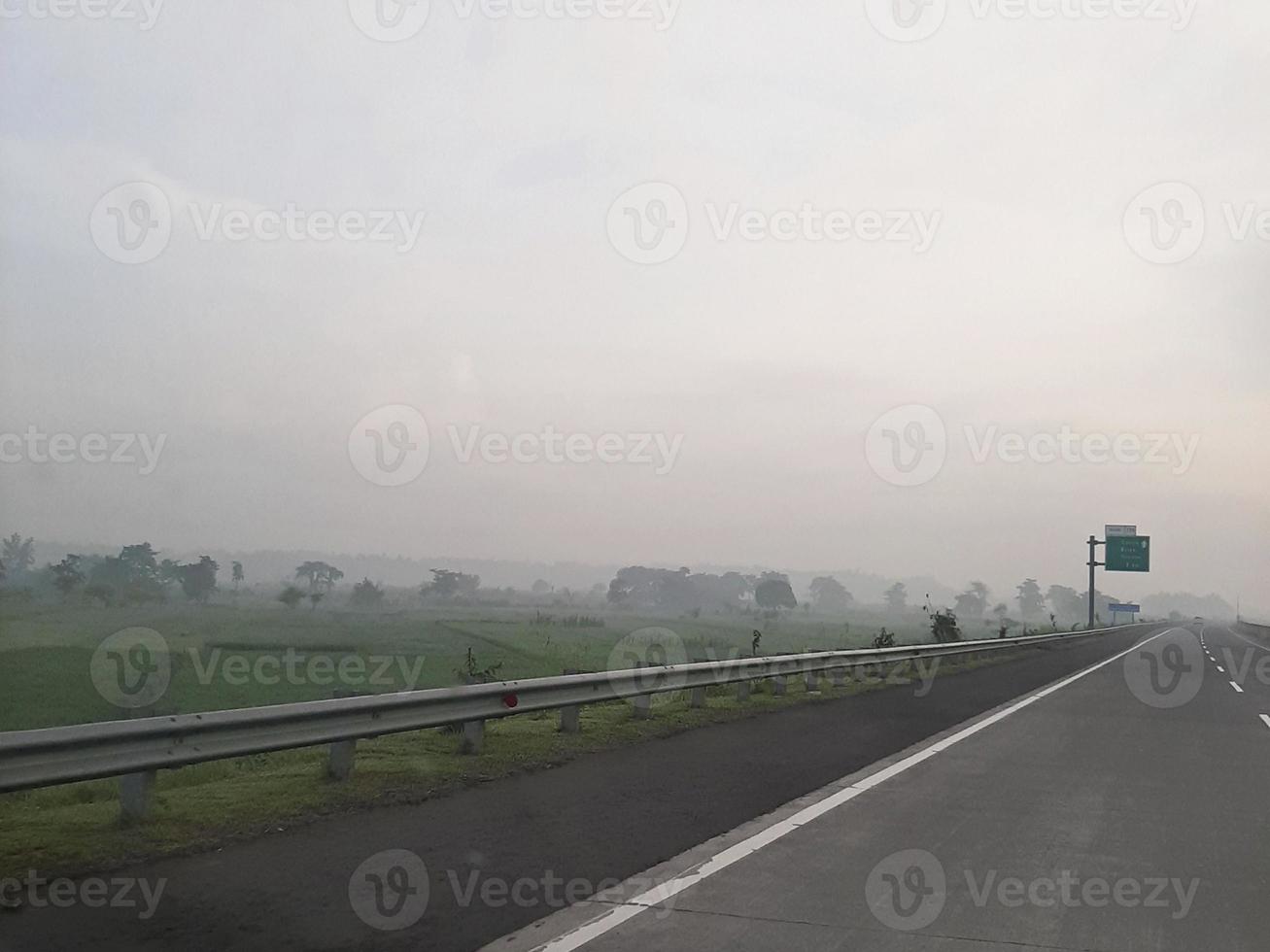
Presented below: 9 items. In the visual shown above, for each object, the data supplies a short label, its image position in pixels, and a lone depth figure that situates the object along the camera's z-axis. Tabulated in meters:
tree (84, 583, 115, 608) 100.56
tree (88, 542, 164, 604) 104.94
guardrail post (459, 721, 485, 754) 11.24
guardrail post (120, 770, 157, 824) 7.47
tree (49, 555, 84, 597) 94.50
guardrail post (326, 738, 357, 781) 9.51
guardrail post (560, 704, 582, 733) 13.09
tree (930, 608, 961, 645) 43.25
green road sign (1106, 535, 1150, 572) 70.19
